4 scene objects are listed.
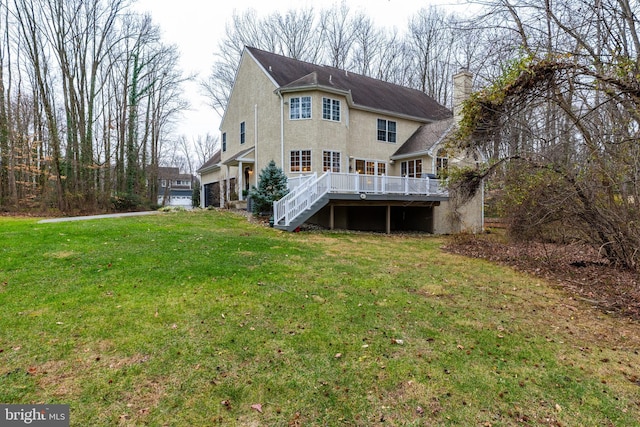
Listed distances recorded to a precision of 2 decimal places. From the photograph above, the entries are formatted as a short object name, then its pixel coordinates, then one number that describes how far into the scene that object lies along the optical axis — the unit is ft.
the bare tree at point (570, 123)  18.62
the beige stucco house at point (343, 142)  47.11
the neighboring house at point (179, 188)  174.19
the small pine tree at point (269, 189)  44.27
